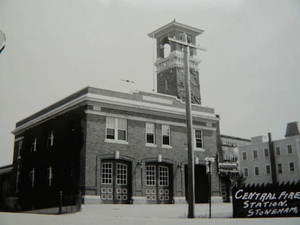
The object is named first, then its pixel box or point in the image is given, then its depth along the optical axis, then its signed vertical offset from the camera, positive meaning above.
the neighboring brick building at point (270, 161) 36.66 +3.36
